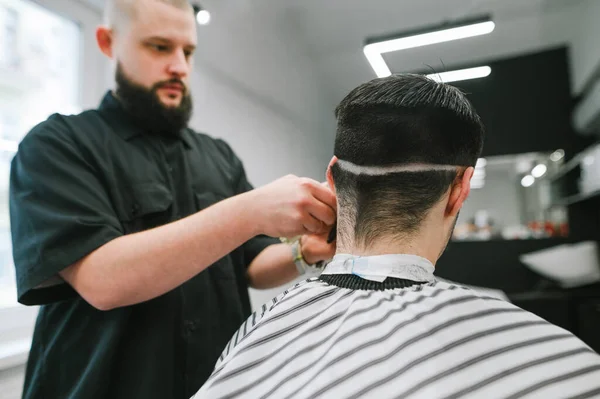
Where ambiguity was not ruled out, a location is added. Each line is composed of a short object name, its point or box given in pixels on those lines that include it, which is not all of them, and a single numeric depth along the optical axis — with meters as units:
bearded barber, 0.95
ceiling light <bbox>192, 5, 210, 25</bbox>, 2.35
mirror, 3.59
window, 1.72
